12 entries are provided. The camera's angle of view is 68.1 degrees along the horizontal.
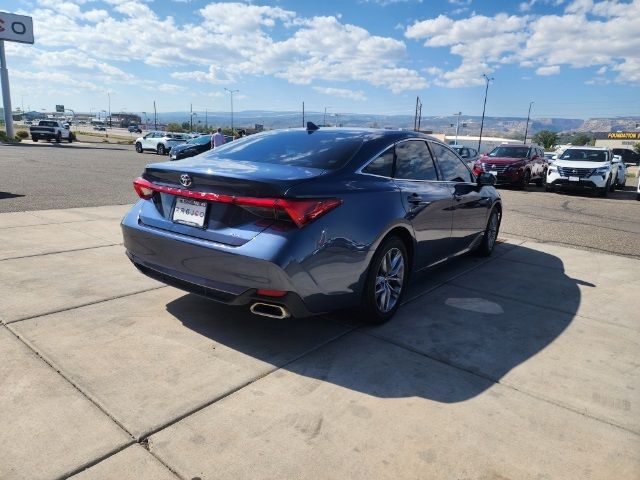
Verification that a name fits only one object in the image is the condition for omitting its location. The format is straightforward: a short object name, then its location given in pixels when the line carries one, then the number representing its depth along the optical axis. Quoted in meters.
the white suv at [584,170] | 15.41
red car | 16.94
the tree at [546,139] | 123.38
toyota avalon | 2.96
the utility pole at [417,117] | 69.39
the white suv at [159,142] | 31.62
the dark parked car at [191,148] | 24.36
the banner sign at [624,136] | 102.57
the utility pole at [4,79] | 39.53
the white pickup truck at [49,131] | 36.81
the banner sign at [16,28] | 40.34
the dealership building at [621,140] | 100.50
